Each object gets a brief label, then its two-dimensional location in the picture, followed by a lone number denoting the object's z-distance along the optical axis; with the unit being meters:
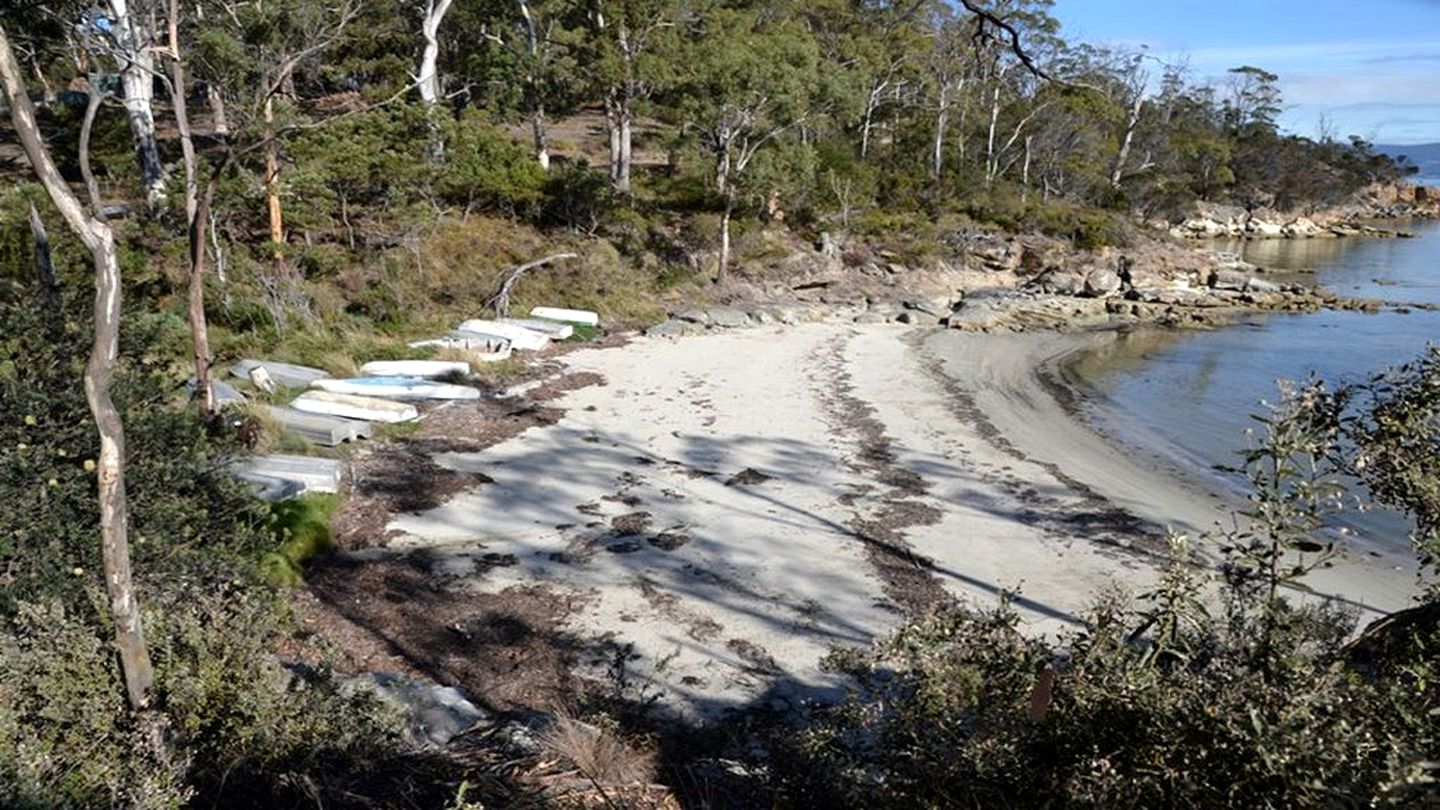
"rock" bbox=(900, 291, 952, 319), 27.41
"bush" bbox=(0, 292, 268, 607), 4.73
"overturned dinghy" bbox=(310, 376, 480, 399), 14.55
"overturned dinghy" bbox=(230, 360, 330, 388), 14.70
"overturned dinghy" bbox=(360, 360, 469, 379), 16.02
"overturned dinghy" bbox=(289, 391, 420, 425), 13.27
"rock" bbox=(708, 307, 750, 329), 23.44
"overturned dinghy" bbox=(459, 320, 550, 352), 19.00
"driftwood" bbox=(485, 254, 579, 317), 21.28
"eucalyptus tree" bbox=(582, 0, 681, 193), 25.61
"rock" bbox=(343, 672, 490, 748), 5.33
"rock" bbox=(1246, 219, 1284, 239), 62.08
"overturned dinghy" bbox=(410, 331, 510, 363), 17.69
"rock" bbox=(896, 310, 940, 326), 26.16
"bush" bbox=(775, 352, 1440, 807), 2.70
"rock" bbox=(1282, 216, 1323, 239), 62.41
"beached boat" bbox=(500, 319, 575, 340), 20.20
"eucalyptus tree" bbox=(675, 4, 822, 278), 24.55
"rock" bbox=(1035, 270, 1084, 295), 32.53
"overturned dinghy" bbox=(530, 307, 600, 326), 21.27
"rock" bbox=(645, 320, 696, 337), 21.62
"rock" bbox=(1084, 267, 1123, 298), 32.59
